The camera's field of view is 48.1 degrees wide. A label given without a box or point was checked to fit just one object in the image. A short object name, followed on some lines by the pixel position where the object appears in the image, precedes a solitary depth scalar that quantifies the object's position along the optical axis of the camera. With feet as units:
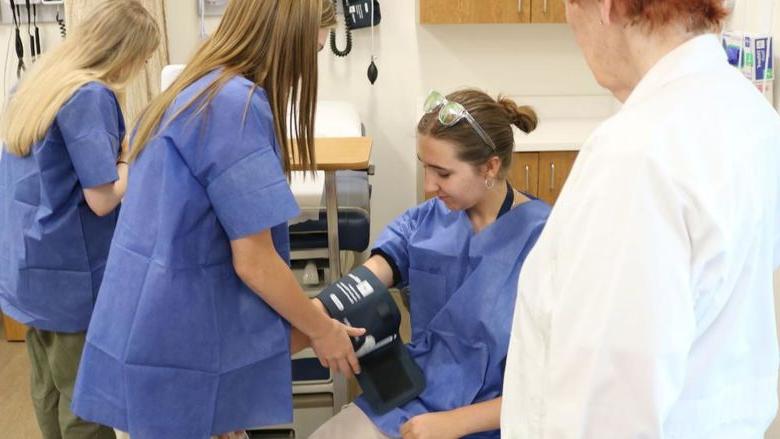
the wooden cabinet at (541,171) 11.11
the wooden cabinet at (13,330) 11.27
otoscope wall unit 11.75
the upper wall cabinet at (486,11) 11.31
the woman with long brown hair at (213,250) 4.50
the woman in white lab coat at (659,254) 2.78
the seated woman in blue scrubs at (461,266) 5.74
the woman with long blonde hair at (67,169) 6.34
